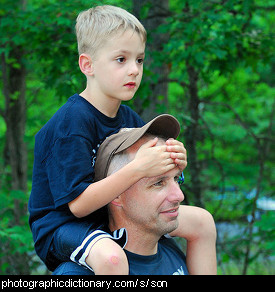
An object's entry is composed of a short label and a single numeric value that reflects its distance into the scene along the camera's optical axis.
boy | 2.20
